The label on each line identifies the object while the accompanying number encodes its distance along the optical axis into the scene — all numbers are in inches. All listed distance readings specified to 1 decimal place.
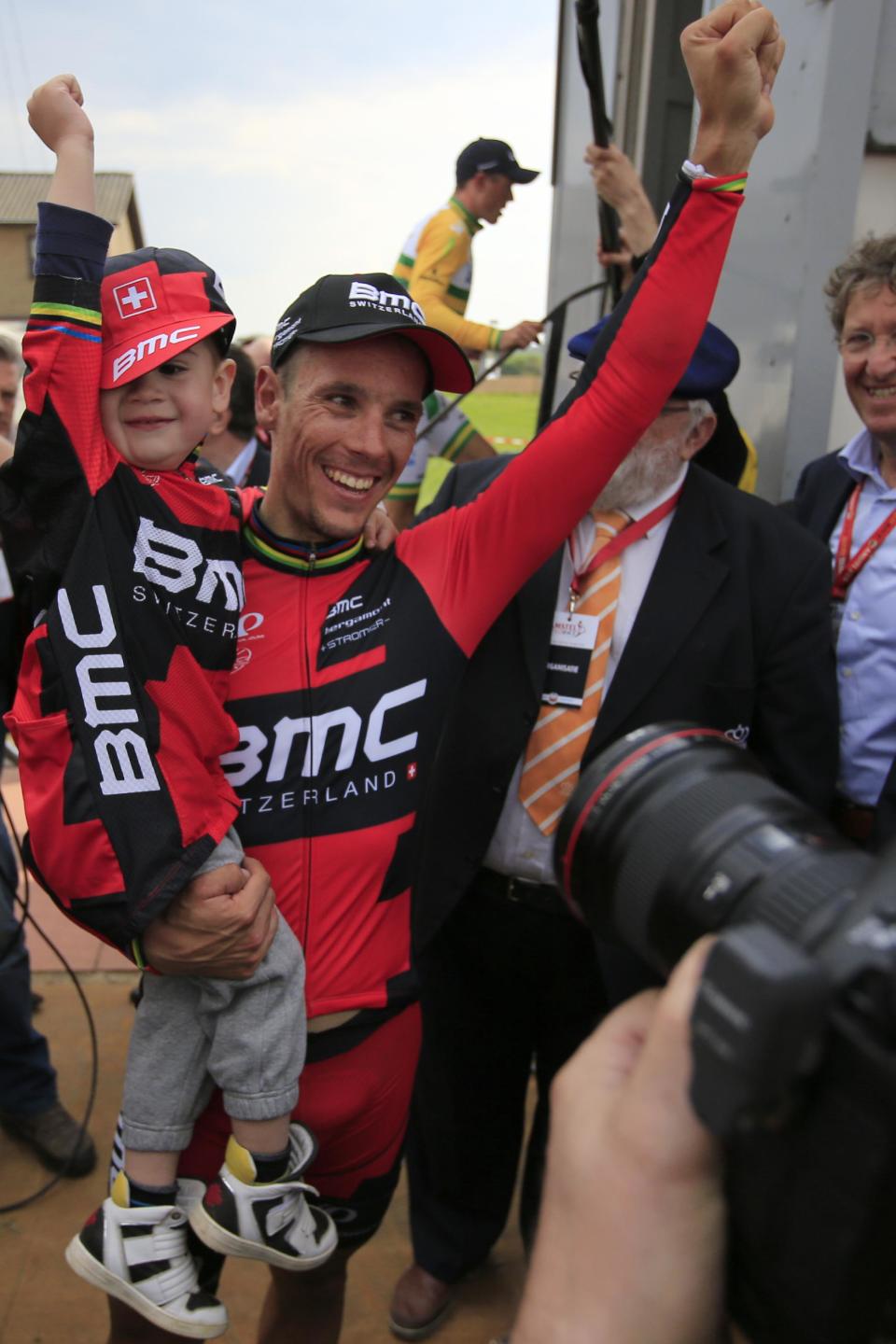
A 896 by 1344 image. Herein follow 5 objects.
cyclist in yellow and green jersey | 186.4
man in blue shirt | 74.5
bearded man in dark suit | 72.7
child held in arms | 52.6
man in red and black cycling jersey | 61.3
